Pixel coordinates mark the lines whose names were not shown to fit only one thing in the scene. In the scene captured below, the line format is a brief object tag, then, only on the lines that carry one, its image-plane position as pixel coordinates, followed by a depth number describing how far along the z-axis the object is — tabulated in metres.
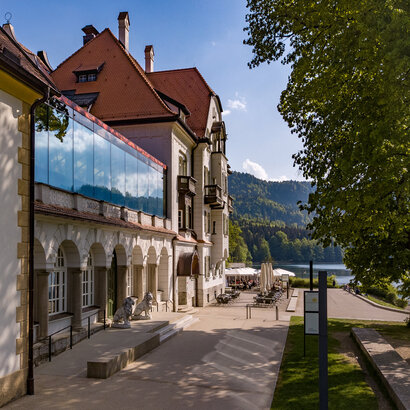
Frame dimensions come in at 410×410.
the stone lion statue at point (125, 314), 17.03
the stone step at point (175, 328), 17.47
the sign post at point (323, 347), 7.80
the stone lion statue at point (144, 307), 19.50
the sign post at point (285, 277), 41.05
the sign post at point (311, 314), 9.62
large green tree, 10.88
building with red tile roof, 26.61
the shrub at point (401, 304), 39.79
